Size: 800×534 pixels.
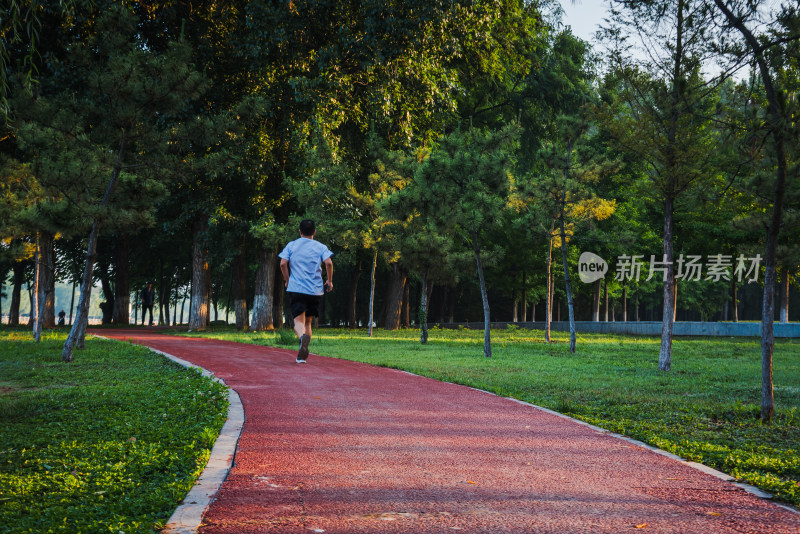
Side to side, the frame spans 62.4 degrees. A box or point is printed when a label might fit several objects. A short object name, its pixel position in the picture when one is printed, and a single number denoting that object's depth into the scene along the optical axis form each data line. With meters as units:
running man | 10.95
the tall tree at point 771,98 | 8.12
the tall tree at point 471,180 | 17.06
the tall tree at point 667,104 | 9.27
